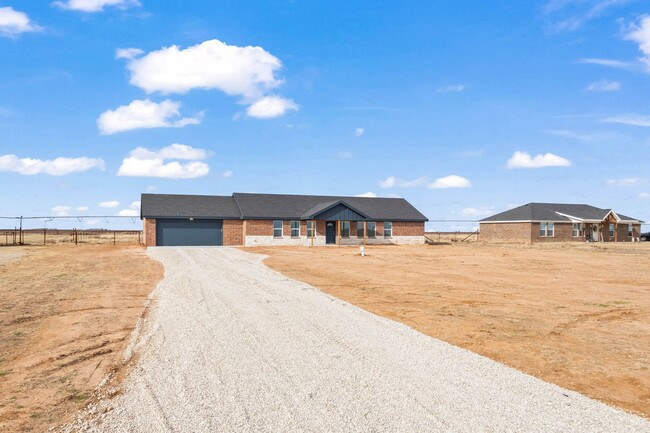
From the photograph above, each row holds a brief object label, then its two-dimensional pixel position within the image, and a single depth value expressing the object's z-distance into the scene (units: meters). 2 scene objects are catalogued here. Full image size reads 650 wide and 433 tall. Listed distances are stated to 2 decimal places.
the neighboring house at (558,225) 57.16
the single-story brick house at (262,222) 44.72
